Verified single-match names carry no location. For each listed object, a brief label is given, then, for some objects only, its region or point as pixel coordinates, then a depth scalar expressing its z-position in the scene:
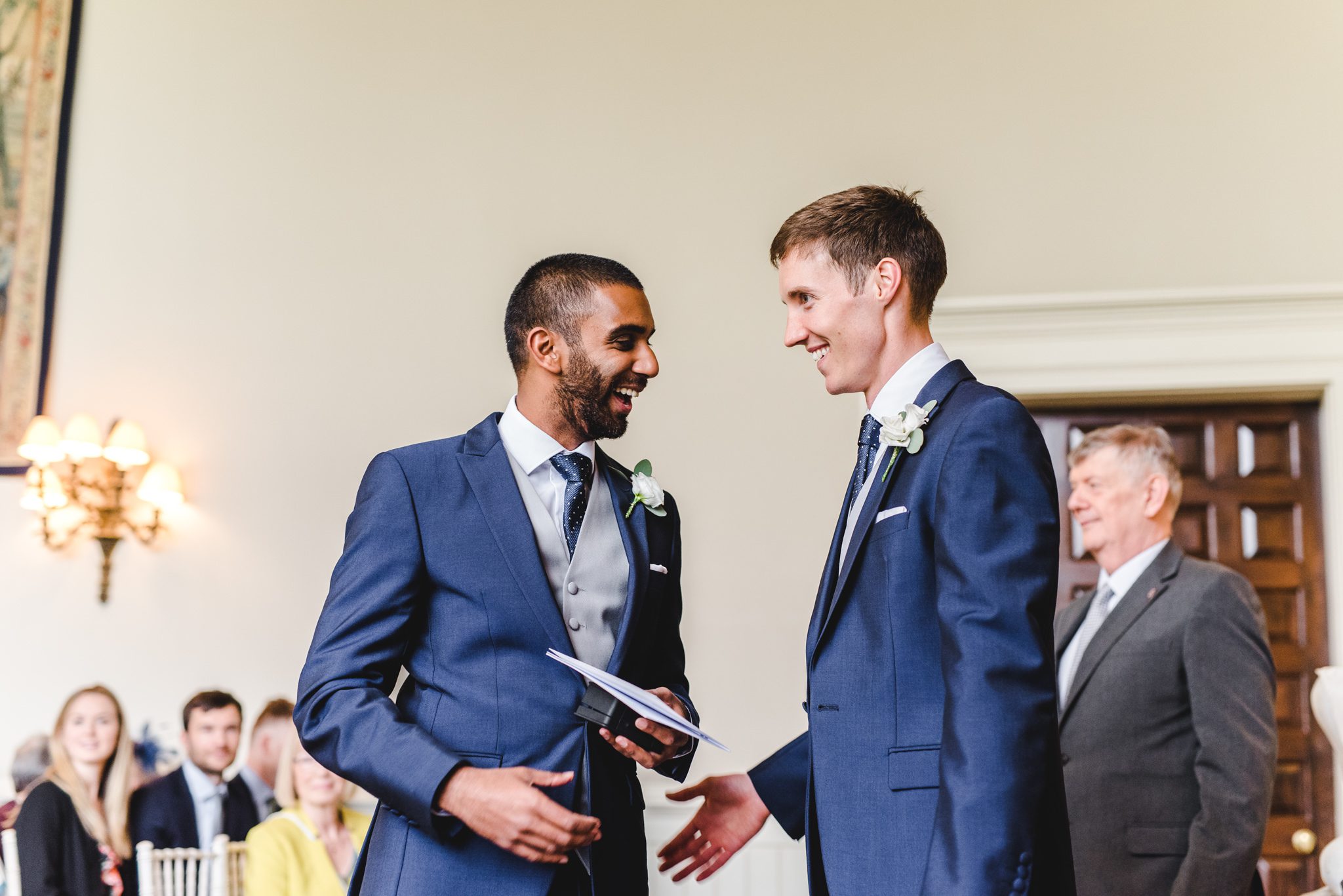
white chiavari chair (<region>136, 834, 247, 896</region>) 3.79
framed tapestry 5.11
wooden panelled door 4.28
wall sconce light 4.90
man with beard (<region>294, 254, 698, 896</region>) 1.84
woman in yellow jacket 3.99
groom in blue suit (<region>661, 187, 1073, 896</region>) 1.56
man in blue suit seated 4.57
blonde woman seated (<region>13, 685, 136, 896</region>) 4.20
